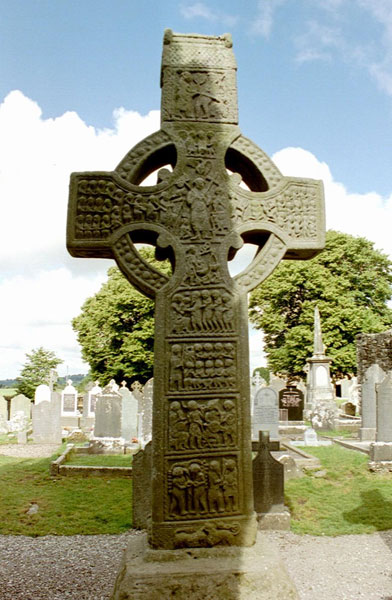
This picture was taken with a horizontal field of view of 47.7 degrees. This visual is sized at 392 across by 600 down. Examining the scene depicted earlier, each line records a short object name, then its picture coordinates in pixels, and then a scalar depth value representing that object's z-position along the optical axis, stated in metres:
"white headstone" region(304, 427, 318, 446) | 14.33
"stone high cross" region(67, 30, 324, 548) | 2.86
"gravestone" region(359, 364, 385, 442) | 14.95
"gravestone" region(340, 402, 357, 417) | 24.53
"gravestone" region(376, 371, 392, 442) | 10.80
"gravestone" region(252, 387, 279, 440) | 14.61
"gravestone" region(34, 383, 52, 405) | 20.22
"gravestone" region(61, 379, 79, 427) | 24.39
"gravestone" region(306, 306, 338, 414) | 20.77
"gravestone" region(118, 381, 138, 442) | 14.77
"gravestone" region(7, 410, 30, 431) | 19.67
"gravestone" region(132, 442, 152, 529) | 6.51
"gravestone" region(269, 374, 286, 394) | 23.38
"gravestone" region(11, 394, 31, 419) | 21.16
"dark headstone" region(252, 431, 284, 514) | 6.87
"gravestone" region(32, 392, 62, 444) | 16.12
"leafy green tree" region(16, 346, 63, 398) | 34.22
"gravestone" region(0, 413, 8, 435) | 19.25
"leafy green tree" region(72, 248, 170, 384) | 28.91
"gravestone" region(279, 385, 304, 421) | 19.81
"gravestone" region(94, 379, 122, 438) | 12.62
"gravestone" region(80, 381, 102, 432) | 21.00
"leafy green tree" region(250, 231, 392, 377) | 27.58
